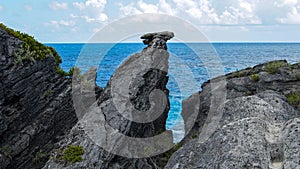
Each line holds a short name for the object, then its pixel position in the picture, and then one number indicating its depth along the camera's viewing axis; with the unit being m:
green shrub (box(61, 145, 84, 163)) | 15.77
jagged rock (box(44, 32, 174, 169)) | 16.31
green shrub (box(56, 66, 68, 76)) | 22.83
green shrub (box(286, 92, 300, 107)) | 17.97
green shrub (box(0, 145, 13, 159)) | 17.57
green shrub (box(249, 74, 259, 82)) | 21.75
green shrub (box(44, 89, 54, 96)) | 20.95
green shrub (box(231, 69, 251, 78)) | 24.15
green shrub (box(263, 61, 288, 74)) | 22.26
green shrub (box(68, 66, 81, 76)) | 24.28
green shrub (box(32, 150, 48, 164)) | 19.23
